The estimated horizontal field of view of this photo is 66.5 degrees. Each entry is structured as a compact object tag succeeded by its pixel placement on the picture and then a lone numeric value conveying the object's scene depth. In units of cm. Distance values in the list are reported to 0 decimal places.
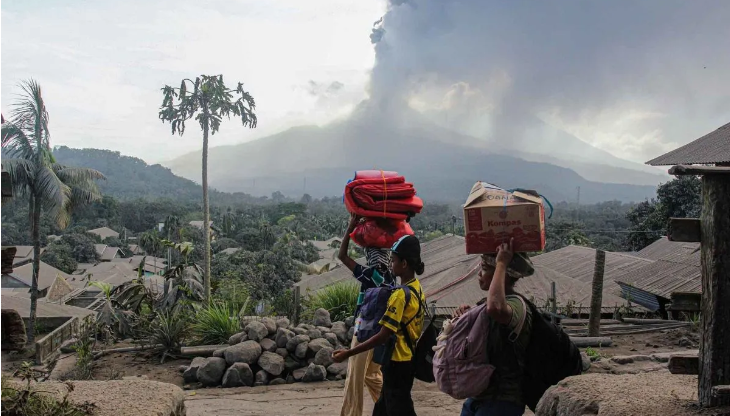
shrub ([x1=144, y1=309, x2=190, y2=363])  845
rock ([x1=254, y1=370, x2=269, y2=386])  733
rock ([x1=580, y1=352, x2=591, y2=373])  701
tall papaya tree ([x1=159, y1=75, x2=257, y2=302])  1681
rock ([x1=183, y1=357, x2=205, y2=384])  746
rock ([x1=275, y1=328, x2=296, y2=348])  773
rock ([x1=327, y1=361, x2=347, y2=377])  747
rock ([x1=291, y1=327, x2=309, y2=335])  796
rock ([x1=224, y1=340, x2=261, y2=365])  740
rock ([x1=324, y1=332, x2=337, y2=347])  800
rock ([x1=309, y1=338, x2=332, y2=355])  762
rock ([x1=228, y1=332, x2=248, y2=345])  782
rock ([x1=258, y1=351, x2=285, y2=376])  738
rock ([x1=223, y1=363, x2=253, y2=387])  722
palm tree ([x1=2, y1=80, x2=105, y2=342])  2038
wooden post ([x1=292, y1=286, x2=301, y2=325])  959
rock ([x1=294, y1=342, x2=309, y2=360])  758
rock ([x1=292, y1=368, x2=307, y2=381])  740
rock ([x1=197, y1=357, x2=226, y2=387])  729
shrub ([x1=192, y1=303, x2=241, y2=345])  839
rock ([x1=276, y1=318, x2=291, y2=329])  812
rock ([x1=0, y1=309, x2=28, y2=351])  332
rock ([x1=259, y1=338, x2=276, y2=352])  767
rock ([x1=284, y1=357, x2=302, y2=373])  755
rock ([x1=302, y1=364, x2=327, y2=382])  735
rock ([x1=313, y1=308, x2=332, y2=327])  874
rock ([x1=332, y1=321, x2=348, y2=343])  824
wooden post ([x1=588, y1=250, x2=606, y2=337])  891
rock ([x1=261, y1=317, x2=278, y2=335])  789
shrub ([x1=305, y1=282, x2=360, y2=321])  999
